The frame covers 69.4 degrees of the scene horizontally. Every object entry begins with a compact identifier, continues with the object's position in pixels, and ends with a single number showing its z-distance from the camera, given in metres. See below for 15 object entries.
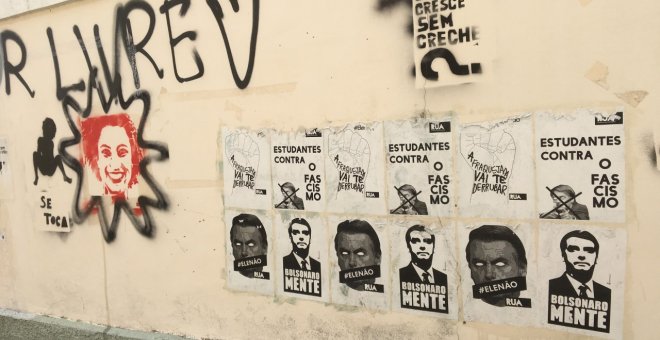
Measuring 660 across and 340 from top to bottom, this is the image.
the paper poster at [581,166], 2.01
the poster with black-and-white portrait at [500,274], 2.22
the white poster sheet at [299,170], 2.68
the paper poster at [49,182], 3.74
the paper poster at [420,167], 2.35
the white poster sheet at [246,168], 2.85
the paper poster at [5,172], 4.04
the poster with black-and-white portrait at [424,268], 2.40
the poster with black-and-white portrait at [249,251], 2.90
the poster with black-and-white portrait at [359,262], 2.56
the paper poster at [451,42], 2.22
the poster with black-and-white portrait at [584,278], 2.06
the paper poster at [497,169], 2.18
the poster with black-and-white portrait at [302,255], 2.72
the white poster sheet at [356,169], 2.52
